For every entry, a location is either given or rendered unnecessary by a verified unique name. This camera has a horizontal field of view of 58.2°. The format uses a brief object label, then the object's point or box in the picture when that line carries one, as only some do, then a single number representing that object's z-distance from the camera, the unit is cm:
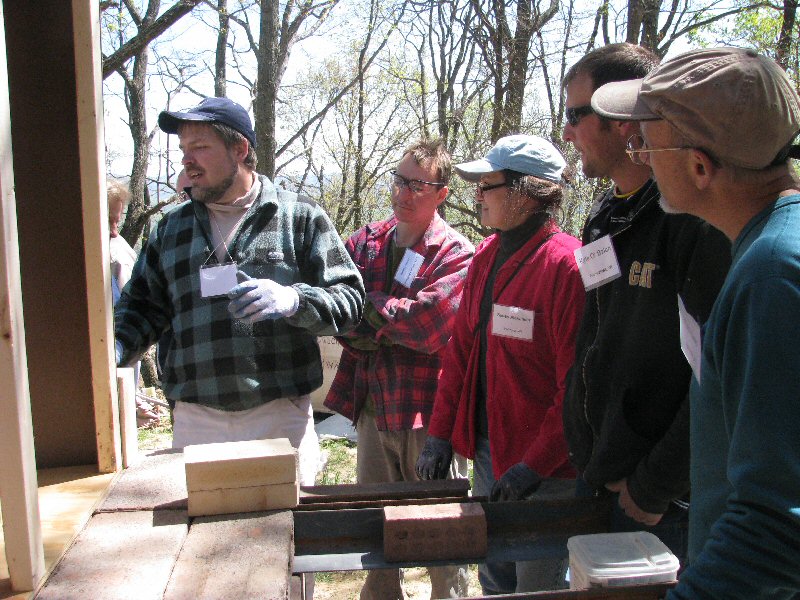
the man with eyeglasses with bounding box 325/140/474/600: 288
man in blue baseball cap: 238
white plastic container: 127
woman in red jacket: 214
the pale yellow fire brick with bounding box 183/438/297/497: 151
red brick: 146
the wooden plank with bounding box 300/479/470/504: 172
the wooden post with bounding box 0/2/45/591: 122
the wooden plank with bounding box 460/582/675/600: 122
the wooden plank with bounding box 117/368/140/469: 193
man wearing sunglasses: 161
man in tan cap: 94
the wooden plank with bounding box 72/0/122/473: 175
